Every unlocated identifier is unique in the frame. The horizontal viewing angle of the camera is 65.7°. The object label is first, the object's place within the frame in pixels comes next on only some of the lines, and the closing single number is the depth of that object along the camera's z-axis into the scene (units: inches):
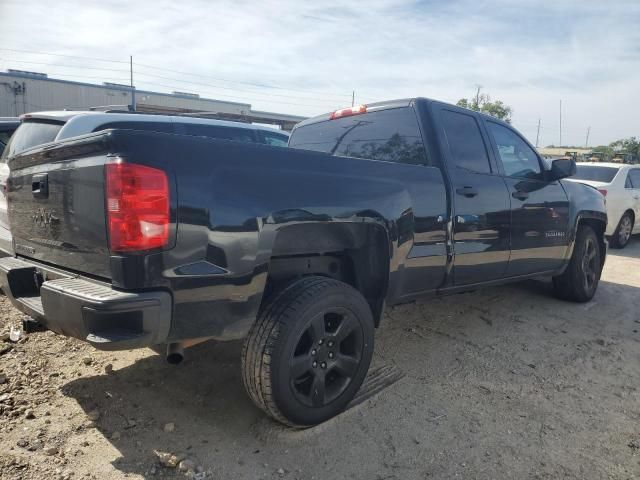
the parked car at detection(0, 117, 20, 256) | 138.9
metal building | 1189.1
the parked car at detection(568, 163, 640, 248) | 365.1
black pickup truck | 83.4
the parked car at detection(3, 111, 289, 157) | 213.5
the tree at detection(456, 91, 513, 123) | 1512.1
